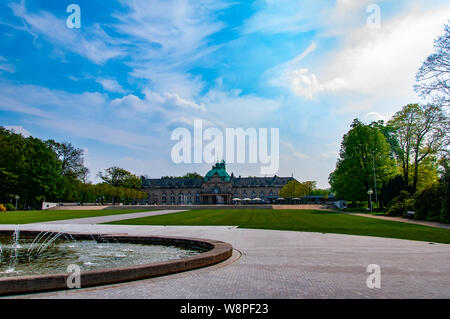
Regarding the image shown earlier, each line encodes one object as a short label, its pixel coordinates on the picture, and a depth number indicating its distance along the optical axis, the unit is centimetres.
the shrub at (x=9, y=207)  6145
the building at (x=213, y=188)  12588
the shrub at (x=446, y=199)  2684
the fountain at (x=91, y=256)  651
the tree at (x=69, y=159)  7826
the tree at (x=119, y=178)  10600
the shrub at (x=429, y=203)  2908
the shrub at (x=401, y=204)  3463
